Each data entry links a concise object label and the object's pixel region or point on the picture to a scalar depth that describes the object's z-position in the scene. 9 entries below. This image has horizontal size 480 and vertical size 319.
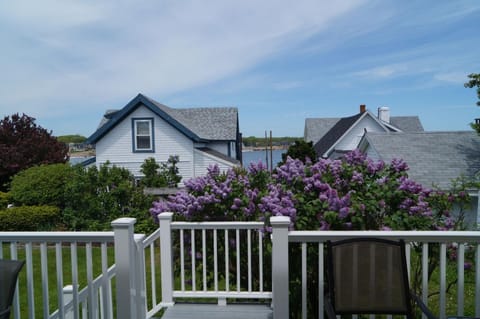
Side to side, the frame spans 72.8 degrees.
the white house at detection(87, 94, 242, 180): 14.12
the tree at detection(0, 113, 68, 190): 14.46
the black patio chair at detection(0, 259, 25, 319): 1.83
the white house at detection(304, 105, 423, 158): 20.41
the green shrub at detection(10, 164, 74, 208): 10.09
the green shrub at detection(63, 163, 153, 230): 8.96
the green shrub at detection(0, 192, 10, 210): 10.60
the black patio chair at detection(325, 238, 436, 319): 2.19
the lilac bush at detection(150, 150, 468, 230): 3.18
